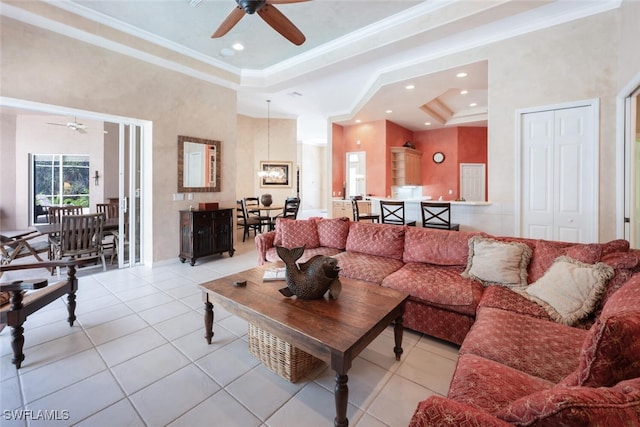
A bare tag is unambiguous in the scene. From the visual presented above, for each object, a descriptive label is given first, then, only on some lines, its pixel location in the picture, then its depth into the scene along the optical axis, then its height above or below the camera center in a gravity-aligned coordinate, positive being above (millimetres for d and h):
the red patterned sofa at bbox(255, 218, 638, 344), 2111 -531
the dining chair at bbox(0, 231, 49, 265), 3518 -538
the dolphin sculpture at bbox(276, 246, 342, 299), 1965 -484
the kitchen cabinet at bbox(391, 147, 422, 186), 8062 +1284
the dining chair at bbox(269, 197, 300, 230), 6461 +39
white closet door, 3473 +448
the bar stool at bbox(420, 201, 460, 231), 4121 -90
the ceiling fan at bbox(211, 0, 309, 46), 2474 +1867
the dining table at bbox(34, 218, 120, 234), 4098 -270
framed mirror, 4801 +803
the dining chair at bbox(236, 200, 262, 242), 6555 -292
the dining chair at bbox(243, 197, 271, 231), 6800 +46
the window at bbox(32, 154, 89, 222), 7711 +820
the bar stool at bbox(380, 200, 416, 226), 4566 -93
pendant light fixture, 8227 +1140
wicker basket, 1865 -1020
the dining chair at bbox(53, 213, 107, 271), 3832 -369
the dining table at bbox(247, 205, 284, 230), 6896 -71
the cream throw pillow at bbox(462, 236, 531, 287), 2373 -479
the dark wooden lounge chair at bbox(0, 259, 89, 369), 1916 -675
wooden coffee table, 1452 -666
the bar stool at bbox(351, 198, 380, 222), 5301 -140
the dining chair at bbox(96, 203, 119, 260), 5875 -22
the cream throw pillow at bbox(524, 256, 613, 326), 1845 -564
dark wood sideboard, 4637 -406
